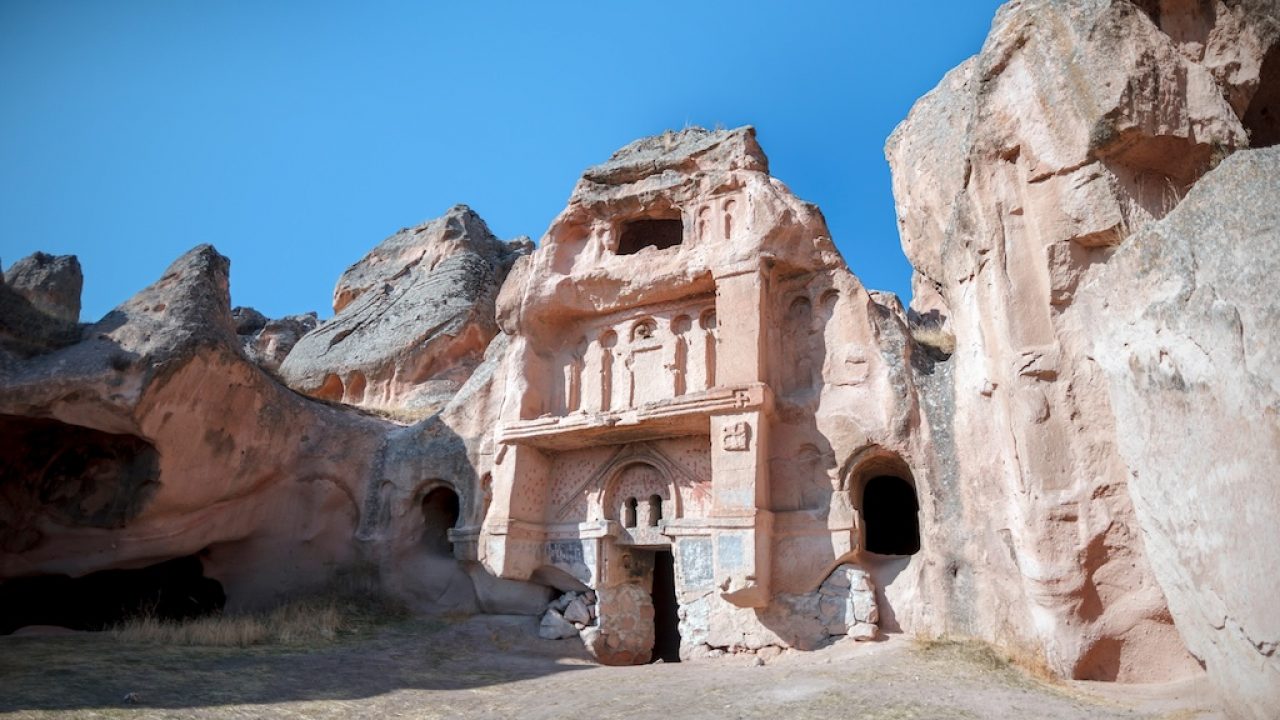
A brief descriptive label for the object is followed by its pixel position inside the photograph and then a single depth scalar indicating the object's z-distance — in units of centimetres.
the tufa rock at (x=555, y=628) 1266
